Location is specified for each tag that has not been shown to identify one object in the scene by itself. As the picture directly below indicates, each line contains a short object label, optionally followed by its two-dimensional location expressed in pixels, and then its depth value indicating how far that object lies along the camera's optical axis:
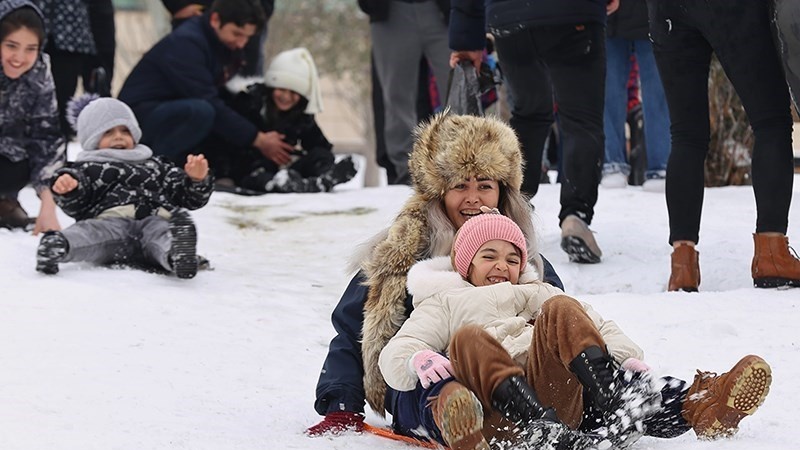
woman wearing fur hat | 6.83
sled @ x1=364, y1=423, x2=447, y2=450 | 6.41
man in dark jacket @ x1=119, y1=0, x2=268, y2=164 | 16.70
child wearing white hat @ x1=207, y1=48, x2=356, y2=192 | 17.81
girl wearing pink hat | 5.67
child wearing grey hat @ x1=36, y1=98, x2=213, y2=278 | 11.23
